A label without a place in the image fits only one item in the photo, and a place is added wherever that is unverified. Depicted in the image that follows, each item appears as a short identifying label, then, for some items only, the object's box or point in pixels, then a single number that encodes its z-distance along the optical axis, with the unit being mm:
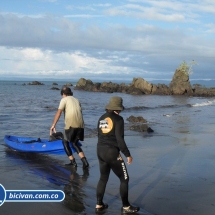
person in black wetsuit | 5430
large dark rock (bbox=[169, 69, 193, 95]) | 61028
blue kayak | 9289
